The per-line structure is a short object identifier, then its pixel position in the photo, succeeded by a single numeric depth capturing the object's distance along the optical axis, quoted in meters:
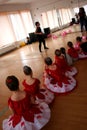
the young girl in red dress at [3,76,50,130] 1.20
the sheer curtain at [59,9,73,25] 5.60
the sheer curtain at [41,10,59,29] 6.89
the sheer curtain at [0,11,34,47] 5.96
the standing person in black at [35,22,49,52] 3.96
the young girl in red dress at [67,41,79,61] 2.68
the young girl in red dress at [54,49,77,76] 2.09
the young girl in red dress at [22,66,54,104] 1.48
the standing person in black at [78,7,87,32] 4.77
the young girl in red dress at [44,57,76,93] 1.73
